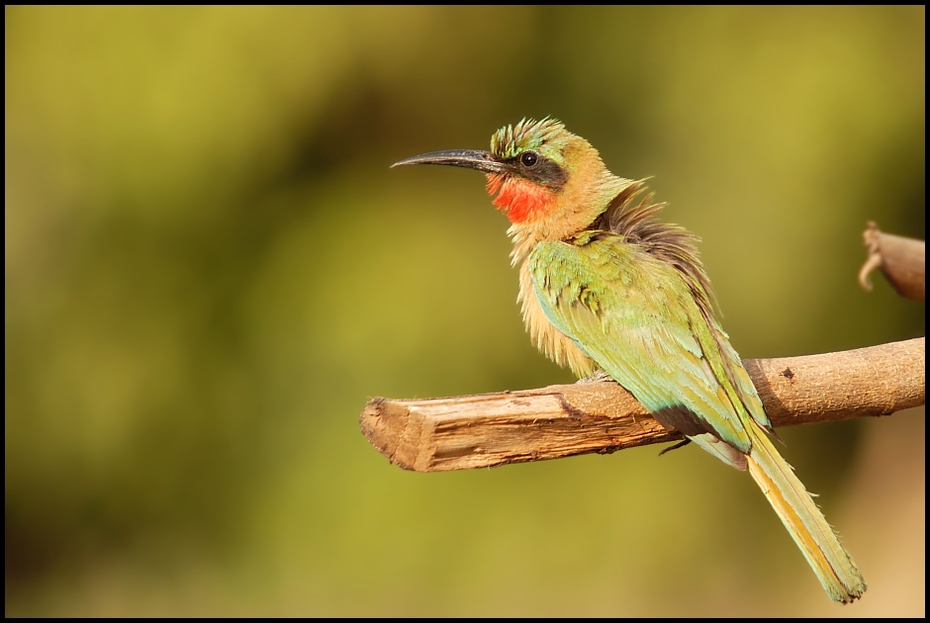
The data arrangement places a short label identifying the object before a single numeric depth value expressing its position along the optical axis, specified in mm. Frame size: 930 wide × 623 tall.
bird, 5047
